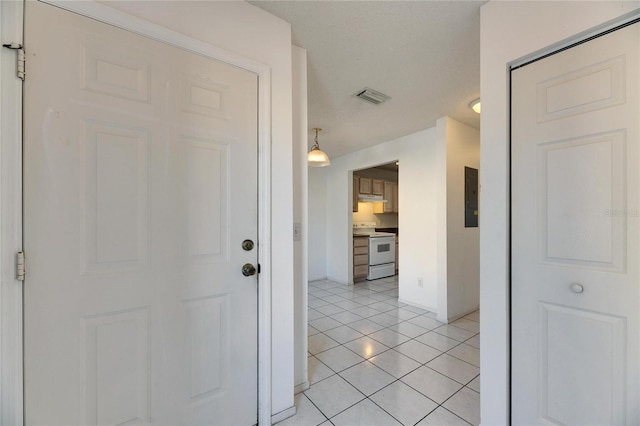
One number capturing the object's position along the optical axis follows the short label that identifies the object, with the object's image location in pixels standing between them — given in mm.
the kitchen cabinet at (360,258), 4902
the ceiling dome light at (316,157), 2949
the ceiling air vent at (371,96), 2316
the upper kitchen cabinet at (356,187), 5125
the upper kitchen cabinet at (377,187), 5465
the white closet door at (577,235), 1004
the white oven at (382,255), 5066
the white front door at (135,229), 938
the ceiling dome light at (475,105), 2513
